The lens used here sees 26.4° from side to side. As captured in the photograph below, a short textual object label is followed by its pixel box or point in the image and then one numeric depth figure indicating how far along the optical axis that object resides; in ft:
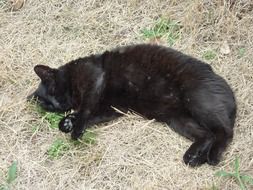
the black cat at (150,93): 10.97
